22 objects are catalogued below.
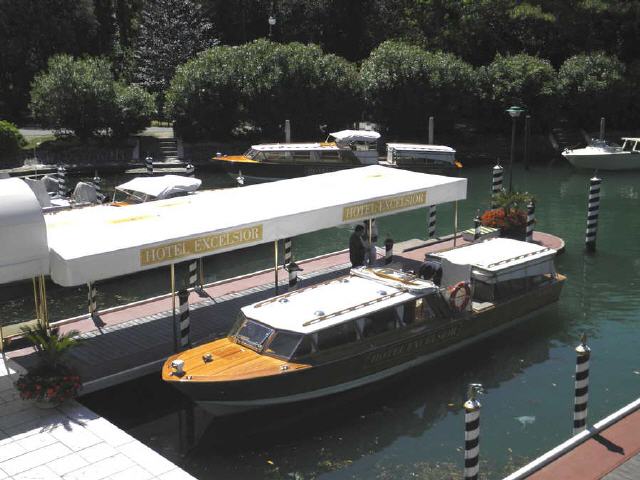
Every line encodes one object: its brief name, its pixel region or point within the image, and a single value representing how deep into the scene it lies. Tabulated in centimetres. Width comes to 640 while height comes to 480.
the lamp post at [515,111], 3114
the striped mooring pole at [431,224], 2706
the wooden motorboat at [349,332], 1480
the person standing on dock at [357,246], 2134
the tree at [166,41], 5803
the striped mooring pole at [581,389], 1378
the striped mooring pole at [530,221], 2578
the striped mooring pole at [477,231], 2473
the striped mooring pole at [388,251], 2286
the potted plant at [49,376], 1407
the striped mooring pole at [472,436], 1190
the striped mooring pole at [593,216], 2744
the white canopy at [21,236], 1448
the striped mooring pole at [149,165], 3928
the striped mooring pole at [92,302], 1872
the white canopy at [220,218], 1546
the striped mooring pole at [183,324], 1650
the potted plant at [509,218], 2664
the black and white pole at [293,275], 2027
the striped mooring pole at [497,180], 2914
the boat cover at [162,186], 2805
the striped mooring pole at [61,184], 3372
